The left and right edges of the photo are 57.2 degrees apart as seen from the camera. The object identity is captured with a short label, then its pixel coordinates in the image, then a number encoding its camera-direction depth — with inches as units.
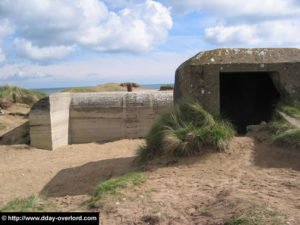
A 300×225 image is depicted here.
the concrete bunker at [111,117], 387.9
